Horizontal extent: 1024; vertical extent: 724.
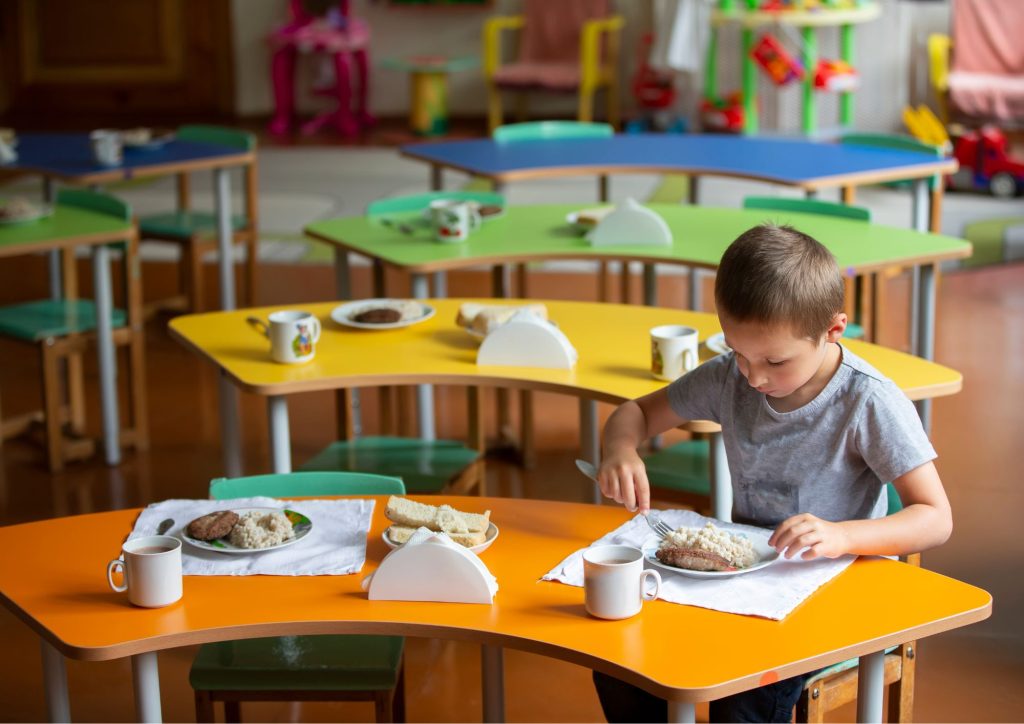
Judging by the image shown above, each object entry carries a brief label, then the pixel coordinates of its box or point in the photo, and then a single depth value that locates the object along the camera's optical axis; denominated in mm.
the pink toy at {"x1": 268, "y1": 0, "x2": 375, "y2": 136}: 9188
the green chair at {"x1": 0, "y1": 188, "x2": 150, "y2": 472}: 3803
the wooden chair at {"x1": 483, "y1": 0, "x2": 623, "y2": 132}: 8734
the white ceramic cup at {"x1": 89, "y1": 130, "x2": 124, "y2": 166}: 4492
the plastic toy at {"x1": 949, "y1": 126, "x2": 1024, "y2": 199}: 7141
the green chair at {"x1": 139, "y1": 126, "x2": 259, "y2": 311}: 4996
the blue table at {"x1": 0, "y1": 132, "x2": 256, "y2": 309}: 4422
